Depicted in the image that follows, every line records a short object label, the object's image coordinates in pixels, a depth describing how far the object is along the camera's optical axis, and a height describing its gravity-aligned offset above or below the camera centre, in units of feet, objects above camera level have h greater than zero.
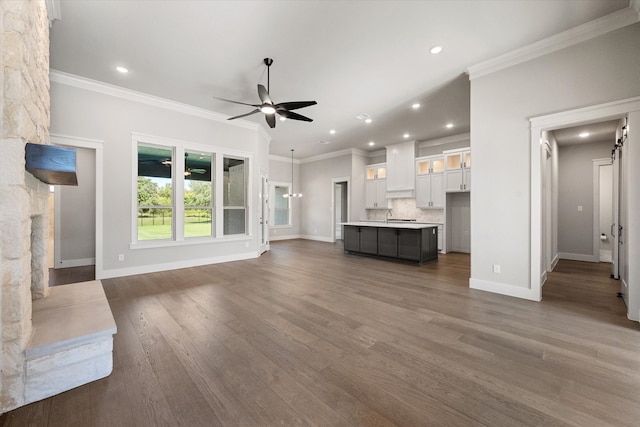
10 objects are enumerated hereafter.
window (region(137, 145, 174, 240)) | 16.40 +1.33
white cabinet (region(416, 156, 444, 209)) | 24.60 +2.98
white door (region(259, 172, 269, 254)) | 23.98 -0.34
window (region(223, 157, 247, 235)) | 20.07 +1.37
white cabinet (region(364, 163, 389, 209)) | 29.27 +3.03
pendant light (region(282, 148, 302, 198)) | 32.19 +2.32
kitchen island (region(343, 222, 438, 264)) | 18.89 -2.09
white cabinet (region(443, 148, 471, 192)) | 22.70 +3.81
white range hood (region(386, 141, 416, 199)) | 26.55 +4.47
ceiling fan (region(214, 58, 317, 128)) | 11.97 +5.09
